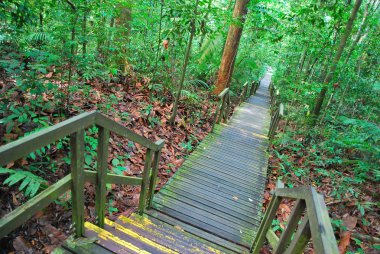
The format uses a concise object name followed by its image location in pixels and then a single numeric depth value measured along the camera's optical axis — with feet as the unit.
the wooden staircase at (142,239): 7.62
